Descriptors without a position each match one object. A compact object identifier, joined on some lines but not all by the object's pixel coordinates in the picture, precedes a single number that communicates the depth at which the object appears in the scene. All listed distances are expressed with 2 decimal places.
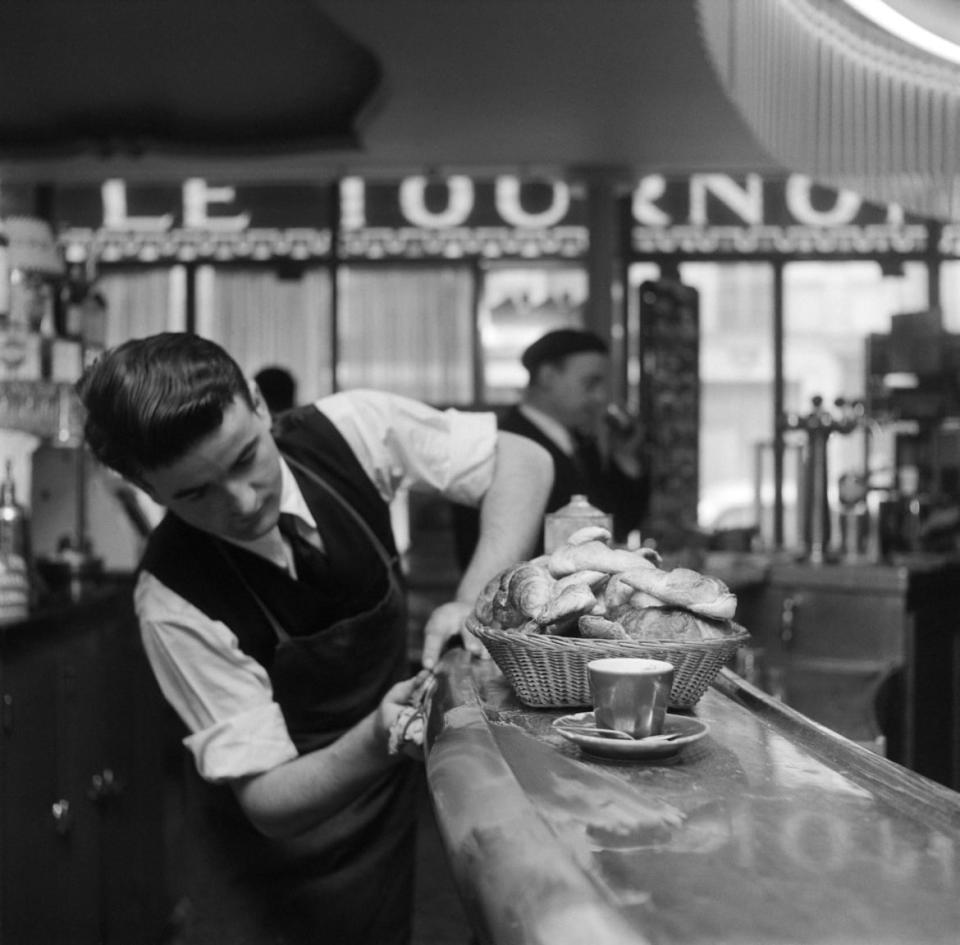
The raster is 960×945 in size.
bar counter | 0.76
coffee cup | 1.16
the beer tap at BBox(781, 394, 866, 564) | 4.24
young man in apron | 1.80
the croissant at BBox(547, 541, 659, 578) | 1.45
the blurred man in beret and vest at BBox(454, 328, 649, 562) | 3.78
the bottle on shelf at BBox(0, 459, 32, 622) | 3.19
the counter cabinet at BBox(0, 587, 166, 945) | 2.93
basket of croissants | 1.31
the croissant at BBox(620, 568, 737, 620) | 1.33
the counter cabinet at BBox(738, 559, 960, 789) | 3.91
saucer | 1.13
